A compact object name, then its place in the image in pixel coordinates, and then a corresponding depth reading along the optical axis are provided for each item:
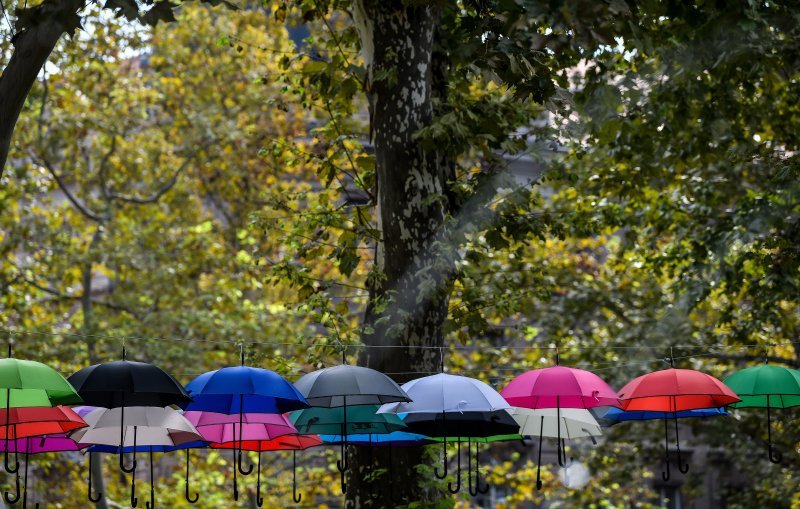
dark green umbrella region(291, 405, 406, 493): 15.27
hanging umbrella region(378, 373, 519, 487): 14.49
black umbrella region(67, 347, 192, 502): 13.45
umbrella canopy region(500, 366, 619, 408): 15.05
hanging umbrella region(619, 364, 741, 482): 14.91
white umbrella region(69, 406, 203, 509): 14.77
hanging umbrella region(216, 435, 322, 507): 16.81
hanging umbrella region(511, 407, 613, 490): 16.34
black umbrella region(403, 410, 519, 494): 15.21
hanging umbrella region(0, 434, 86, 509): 15.68
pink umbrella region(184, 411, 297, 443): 15.37
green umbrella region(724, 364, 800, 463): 15.08
